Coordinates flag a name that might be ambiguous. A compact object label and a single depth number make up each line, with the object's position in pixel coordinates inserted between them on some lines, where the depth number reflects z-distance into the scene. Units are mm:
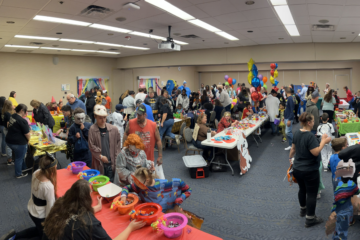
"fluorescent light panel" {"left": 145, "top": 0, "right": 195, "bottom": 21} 4207
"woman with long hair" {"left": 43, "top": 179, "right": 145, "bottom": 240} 1415
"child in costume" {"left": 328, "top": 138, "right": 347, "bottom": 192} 2884
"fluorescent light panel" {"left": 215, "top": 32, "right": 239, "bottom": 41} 7087
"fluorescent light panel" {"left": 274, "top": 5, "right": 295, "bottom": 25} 4628
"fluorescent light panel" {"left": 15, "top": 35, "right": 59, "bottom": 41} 6682
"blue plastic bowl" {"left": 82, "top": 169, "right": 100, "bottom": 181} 2745
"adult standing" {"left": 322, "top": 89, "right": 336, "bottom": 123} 6797
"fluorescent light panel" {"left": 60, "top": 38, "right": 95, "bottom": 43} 7537
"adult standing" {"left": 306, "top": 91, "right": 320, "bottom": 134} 4930
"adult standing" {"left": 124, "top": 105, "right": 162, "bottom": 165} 3318
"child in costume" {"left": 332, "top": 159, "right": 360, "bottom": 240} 2066
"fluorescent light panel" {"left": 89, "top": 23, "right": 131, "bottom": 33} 5742
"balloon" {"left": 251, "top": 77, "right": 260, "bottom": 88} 7044
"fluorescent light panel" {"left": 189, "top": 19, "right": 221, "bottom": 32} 5570
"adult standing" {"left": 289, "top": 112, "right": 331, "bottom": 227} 2822
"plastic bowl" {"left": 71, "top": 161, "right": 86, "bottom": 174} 2992
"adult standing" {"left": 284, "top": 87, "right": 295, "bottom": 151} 5883
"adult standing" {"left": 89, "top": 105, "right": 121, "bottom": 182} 3105
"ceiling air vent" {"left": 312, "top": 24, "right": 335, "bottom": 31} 6039
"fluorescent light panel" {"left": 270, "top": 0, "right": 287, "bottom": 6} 4230
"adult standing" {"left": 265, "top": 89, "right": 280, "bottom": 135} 7387
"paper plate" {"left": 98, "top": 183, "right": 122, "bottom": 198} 2308
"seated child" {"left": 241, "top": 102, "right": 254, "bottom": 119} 7438
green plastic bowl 2494
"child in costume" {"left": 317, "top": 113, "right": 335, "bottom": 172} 4586
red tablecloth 1764
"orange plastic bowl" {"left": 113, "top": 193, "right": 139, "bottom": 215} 2037
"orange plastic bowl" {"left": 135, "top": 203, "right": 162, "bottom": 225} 1853
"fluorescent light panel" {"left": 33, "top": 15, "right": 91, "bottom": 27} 4910
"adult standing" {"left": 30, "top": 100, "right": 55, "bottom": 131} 5719
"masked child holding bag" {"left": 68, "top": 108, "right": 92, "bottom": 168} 3578
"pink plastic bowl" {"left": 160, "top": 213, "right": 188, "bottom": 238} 1702
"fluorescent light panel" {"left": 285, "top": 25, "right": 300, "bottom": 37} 6231
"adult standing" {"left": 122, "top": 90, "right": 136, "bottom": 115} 7148
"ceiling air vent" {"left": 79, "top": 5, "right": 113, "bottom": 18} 4339
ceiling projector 6289
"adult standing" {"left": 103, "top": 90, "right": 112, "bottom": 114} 9707
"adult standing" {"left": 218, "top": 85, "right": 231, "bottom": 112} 8555
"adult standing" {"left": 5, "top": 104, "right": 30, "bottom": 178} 4504
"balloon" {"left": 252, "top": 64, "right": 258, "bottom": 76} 7156
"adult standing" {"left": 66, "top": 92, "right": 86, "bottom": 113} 5414
